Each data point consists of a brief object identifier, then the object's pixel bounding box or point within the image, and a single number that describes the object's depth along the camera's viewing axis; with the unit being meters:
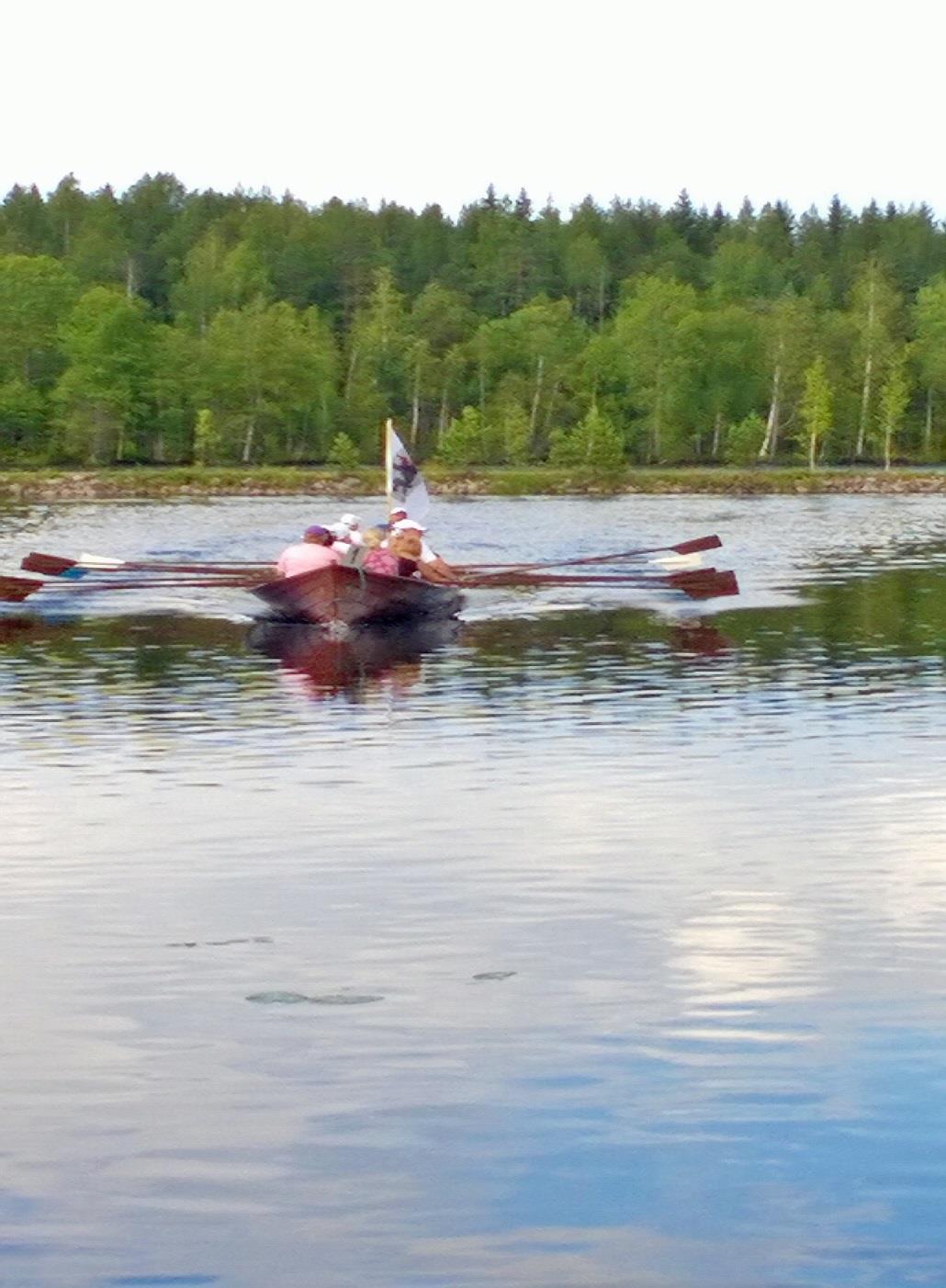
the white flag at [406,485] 43.94
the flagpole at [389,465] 43.00
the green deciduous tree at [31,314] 141.75
